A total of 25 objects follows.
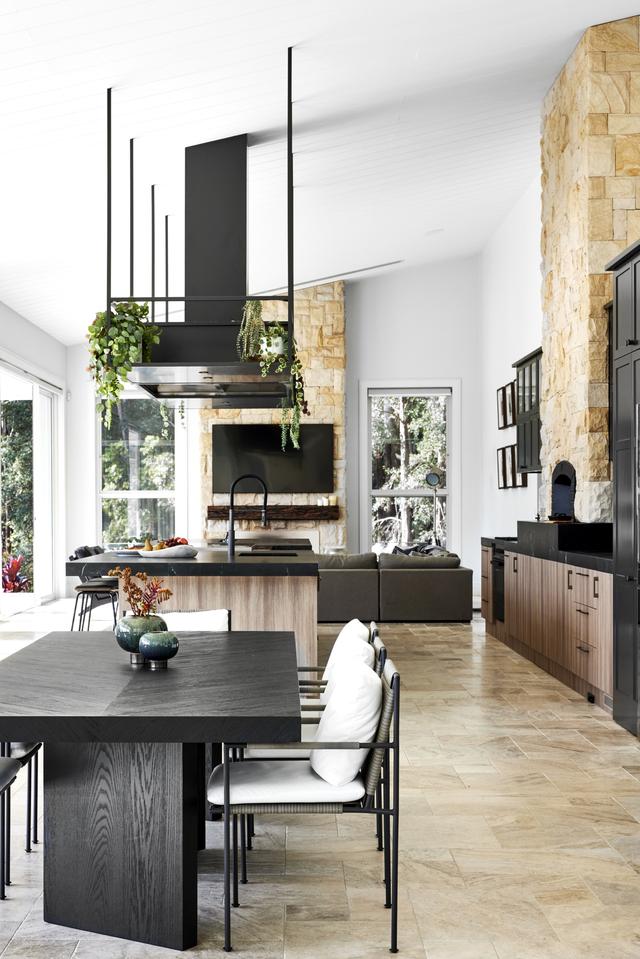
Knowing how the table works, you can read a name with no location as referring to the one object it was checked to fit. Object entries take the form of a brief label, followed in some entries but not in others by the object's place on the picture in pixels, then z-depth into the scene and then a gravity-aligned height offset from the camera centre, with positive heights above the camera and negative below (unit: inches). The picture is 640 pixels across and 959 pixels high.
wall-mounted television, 463.2 +15.1
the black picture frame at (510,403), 394.6 +37.2
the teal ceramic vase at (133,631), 115.0 -17.4
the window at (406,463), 490.3 +14.1
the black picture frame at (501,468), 418.5 +9.9
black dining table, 96.9 -33.9
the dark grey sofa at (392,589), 353.7 -37.8
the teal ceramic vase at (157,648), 112.1 -18.9
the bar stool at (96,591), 265.4 -28.7
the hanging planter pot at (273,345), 198.2 +30.8
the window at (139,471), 478.6 +10.1
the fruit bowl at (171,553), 205.9 -13.8
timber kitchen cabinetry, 209.5 -34.0
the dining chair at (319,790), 97.7 -32.2
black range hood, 218.7 +51.1
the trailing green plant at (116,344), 198.4 +31.2
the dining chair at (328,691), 112.9 -26.4
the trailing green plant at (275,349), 198.2 +30.0
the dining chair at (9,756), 114.8 -32.9
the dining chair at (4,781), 104.3 -32.5
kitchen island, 198.7 -23.0
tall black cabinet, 183.9 +3.2
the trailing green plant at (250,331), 205.6 +35.5
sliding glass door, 398.3 +0.4
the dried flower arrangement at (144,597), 115.5 -13.6
